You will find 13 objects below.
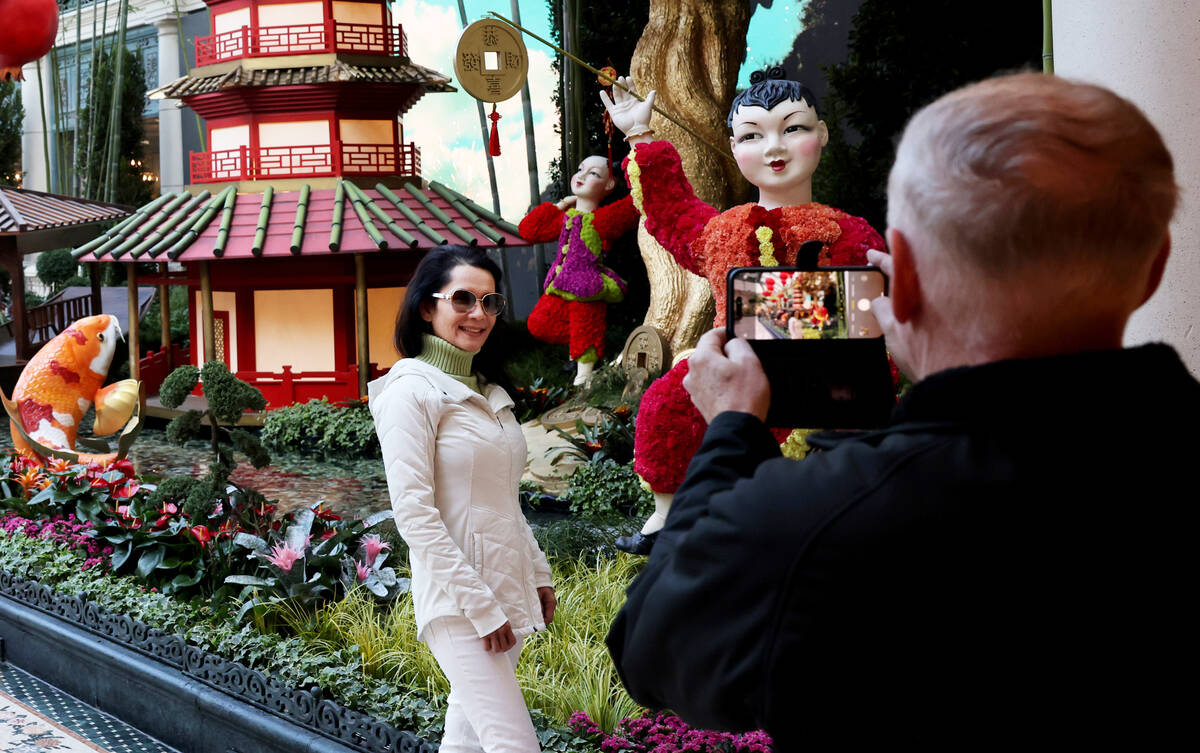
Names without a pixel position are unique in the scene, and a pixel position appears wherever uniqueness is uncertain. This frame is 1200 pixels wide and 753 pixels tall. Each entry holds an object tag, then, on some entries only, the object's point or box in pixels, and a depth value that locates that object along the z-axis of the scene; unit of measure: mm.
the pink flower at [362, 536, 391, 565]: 4664
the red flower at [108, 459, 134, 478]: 6012
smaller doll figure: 9641
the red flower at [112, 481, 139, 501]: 5612
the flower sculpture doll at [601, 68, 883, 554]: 3943
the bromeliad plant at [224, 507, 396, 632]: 4250
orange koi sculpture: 6727
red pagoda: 10625
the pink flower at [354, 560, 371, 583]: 4520
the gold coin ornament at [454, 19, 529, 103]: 5793
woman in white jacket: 2482
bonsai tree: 4684
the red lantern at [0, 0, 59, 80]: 3949
